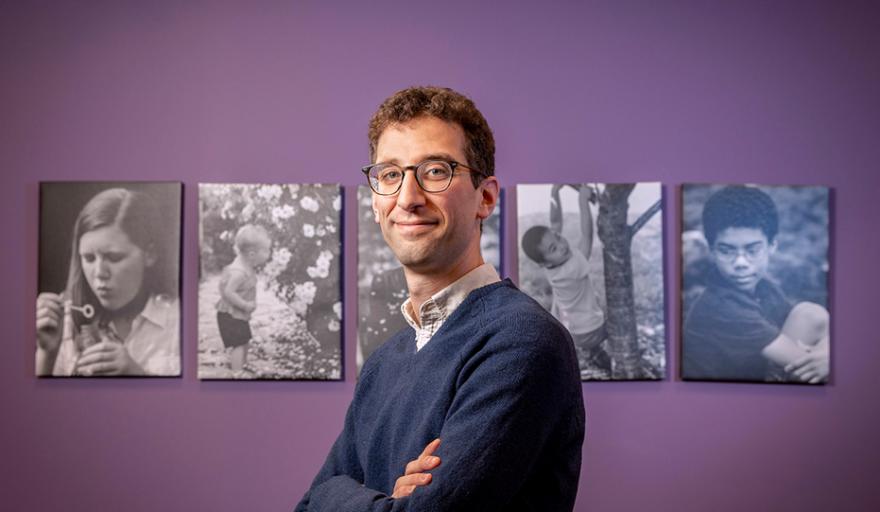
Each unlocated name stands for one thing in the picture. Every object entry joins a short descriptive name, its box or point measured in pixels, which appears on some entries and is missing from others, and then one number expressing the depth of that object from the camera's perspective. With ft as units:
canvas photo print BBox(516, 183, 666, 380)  8.77
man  3.97
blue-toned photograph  8.79
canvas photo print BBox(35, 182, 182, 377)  8.89
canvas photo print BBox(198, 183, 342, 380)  8.85
